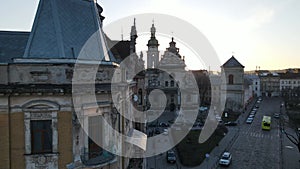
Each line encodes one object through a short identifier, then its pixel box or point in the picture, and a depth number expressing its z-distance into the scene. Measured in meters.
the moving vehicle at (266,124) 45.19
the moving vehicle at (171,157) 28.77
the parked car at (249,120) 52.00
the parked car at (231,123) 49.59
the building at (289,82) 107.01
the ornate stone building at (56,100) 11.70
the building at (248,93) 74.75
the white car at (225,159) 27.56
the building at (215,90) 73.72
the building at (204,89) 78.56
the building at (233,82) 62.62
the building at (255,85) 103.61
